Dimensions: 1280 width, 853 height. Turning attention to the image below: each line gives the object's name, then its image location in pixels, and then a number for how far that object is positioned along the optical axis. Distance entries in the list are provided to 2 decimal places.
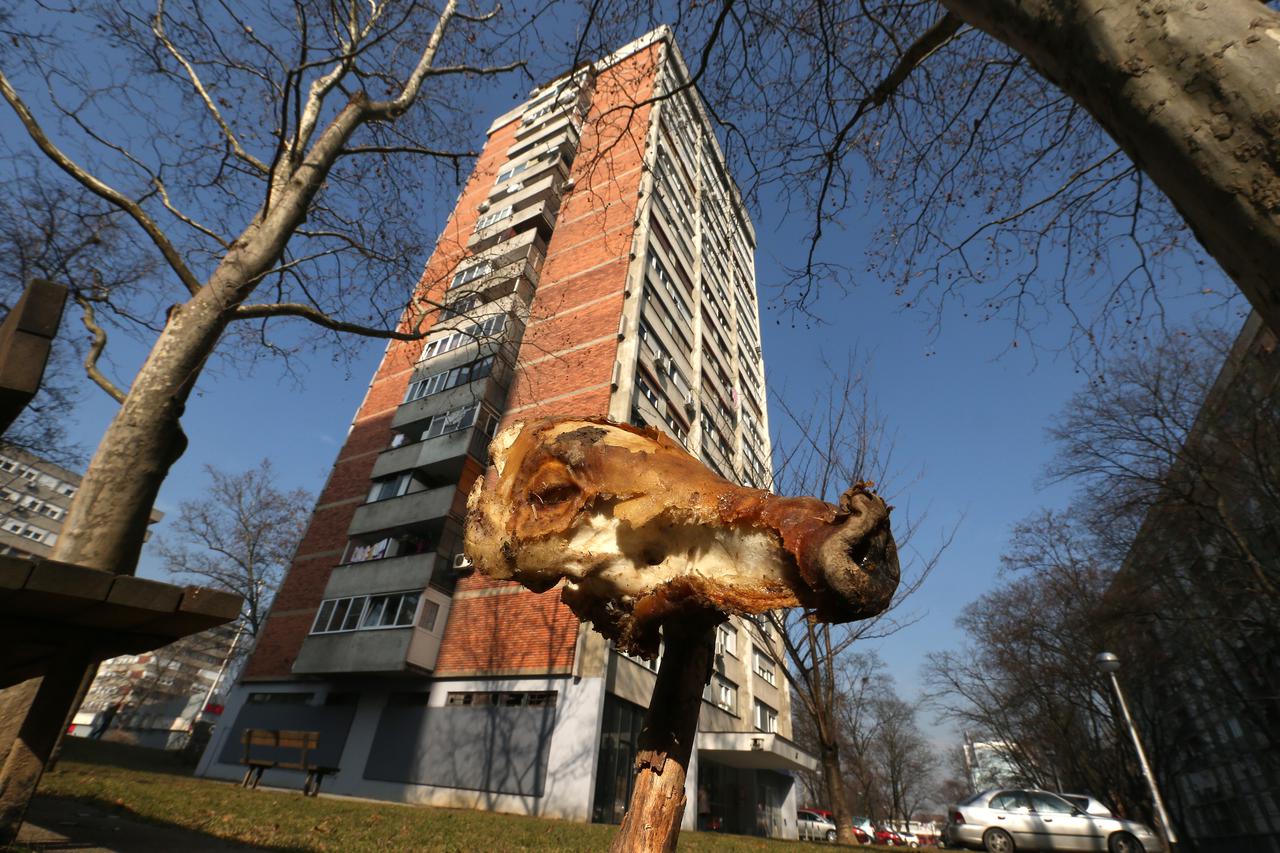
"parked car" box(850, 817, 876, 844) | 29.57
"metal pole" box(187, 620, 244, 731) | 31.65
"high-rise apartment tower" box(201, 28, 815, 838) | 15.45
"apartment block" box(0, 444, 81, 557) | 55.97
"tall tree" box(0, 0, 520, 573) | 4.22
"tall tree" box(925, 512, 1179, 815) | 22.12
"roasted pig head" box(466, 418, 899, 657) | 1.22
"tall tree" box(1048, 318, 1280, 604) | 13.95
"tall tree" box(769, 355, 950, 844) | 11.06
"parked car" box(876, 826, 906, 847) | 36.29
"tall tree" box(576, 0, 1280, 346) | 1.44
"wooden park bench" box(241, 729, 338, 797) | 13.37
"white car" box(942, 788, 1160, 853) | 13.37
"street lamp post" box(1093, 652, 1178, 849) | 14.07
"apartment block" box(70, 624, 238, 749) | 36.97
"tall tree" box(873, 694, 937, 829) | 45.97
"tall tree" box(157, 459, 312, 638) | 27.78
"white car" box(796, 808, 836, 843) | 34.12
